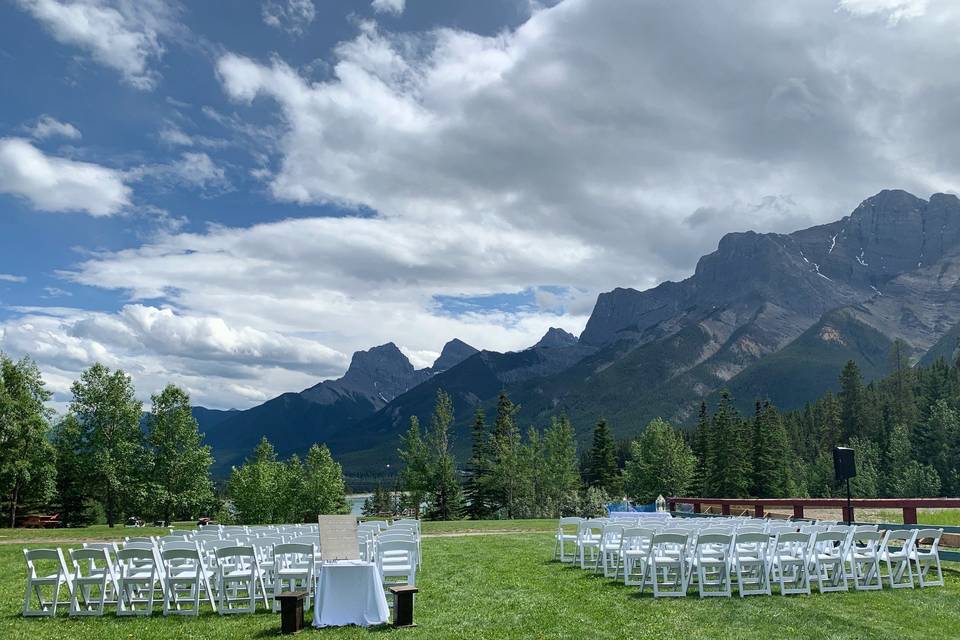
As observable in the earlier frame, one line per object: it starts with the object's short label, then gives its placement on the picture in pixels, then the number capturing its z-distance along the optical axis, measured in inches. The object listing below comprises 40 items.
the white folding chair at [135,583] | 402.3
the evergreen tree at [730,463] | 2544.3
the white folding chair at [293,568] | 406.3
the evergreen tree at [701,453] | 2687.0
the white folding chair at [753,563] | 427.8
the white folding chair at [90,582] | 404.5
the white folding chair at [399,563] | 451.5
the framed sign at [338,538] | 390.0
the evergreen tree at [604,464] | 2797.7
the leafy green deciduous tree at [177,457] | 1921.8
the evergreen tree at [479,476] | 2428.6
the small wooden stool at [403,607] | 364.2
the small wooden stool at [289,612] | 351.3
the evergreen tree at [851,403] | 3442.4
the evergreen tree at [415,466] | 2220.7
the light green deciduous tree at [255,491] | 2117.4
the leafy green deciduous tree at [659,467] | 2416.3
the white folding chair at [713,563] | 429.1
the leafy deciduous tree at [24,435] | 1510.0
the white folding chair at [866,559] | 451.5
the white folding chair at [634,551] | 467.5
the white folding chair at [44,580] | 406.0
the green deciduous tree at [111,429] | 1792.6
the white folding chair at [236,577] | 401.1
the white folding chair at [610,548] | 511.5
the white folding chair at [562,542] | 570.5
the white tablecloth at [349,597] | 366.3
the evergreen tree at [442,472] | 2226.9
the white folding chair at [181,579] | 400.2
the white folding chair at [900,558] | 457.1
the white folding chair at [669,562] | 430.3
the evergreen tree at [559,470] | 2284.7
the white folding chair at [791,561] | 432.5
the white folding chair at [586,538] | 566.3
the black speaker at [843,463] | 655.8
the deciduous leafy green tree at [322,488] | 2201.0
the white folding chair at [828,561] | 443.5
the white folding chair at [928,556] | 463.8
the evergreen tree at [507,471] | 2293.3
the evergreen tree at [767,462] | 2588.6
